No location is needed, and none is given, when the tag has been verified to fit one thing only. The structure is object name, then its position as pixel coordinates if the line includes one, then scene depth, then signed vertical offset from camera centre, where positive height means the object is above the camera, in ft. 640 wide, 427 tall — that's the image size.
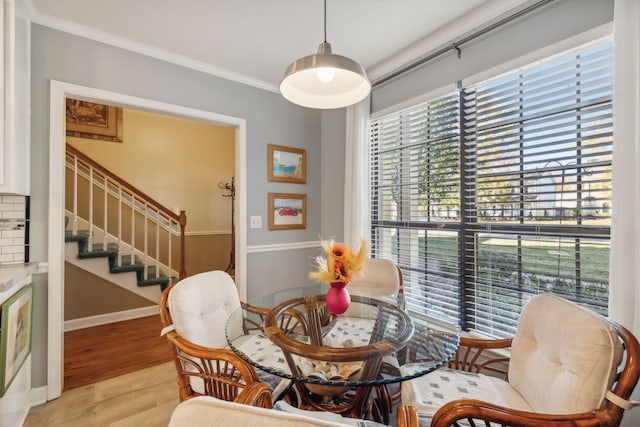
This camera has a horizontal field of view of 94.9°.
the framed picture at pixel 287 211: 10.18 +0.05
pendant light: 4.96 +2.29
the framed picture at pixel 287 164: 10.15 +1.73
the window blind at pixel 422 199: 7.27 +0.39
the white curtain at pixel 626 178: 4.31 +0.55
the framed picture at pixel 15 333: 4.71 -2.20
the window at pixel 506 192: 5.10 +0.47
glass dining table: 3.70 -1.96
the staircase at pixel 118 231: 11.60 -0.88
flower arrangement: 4.71 -0.82
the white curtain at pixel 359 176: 9.11 +1.15
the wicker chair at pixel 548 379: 2.95 -1.96
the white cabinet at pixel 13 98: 5.44 +2.18
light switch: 9.70 -0.30
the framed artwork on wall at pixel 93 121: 12.50 +3.98
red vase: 4.83 -1.40
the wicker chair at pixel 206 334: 4.04 -1.97
